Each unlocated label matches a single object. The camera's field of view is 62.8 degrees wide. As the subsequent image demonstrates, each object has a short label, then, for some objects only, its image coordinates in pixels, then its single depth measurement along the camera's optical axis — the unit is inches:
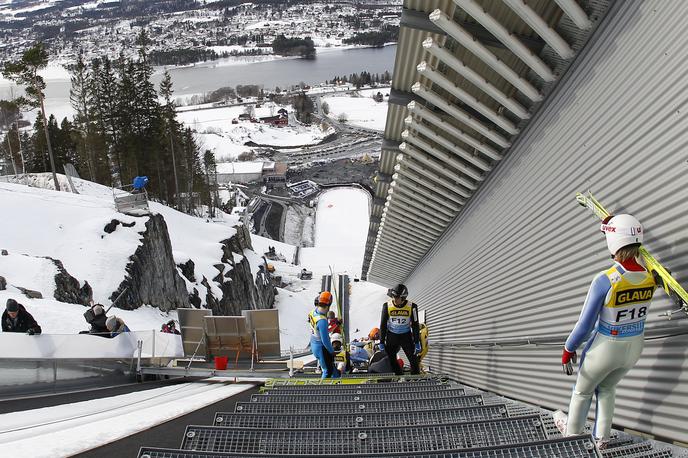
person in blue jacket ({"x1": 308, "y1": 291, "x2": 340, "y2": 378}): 317.1
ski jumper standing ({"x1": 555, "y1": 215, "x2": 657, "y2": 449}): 148.2
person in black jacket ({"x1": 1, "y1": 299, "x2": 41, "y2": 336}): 314.1
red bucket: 364.2
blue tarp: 812.8
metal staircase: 109.3
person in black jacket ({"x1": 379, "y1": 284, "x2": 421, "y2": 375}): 316.5
